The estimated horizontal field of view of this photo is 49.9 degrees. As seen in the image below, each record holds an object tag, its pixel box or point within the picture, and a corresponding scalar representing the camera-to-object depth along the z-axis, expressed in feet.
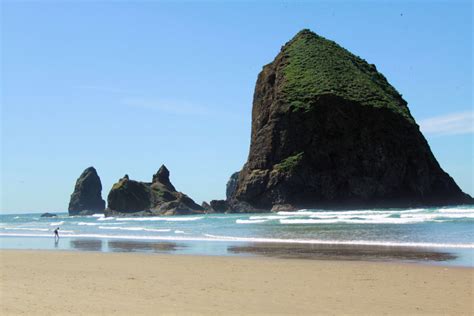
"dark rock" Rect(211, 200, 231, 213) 286.46
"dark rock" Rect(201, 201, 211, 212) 305.32
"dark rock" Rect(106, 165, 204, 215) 310.65
